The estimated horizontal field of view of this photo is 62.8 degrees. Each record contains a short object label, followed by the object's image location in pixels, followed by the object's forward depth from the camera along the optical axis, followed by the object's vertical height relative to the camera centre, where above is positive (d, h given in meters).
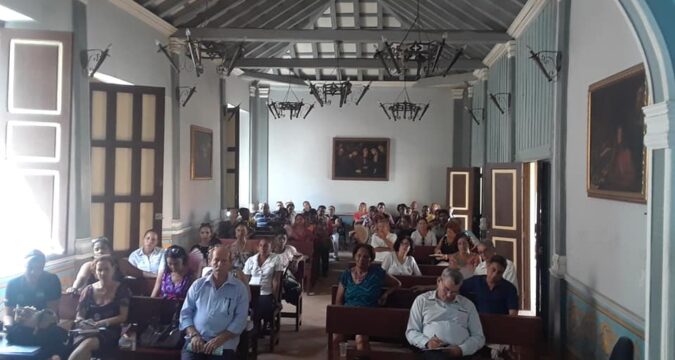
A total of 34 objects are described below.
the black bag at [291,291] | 6.94 -1.33
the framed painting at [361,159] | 15.40 +0.76
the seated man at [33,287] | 4.48 -0.86
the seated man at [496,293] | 5.05 -0.97
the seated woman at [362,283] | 5.30 -0.94
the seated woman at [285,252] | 6.97 -0.87
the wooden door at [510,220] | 8.23 -0.50
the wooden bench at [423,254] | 8.30 -1.02
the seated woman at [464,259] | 6.37 -0.86
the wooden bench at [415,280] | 6.18 -1.05
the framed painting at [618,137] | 4.19 +0.43
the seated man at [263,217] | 12.29 -0.76
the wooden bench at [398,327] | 4.56 -1.19
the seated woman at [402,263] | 6.54 -0.91
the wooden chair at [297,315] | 6.81 -1.61
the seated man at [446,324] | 4.29 -1.09
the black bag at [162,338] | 4.54 -1.28
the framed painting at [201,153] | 10.28 +0.61
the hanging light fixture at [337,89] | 9.31 +1.68
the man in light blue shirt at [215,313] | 4.25 -1.01
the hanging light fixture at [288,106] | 11.84 +1.72
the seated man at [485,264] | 5.85 -0.83
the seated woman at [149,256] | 6.34 -0.84
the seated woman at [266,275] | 6.08 -1.03
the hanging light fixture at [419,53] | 5.21 +1.29
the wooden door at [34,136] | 5.16 +0.44
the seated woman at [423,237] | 8.94 -0.81
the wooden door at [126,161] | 6.77 +0.27
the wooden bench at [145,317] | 4.57 -1.17
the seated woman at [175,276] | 5.09 -0.88
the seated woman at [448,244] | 7.83 -0.81
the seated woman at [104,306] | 4.41 -1.02
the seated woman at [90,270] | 5.28 -0.84
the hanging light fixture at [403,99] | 15.27 +2.42
